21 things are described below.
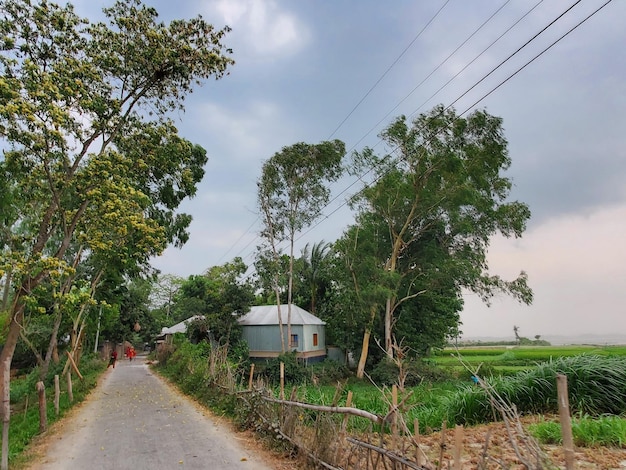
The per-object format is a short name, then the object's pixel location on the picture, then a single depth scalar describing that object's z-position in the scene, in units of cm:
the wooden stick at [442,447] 347
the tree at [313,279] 3166
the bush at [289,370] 2273
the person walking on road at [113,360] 2539
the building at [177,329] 2607
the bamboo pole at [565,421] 263
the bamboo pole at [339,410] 431
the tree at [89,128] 865
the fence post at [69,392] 1222
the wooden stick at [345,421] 490
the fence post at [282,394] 710
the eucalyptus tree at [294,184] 2311
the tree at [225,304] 2497
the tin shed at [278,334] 2630
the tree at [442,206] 1877
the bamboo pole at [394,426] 400
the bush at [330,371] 2378
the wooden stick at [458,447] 316
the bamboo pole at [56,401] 1030
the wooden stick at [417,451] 359
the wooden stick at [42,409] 826
